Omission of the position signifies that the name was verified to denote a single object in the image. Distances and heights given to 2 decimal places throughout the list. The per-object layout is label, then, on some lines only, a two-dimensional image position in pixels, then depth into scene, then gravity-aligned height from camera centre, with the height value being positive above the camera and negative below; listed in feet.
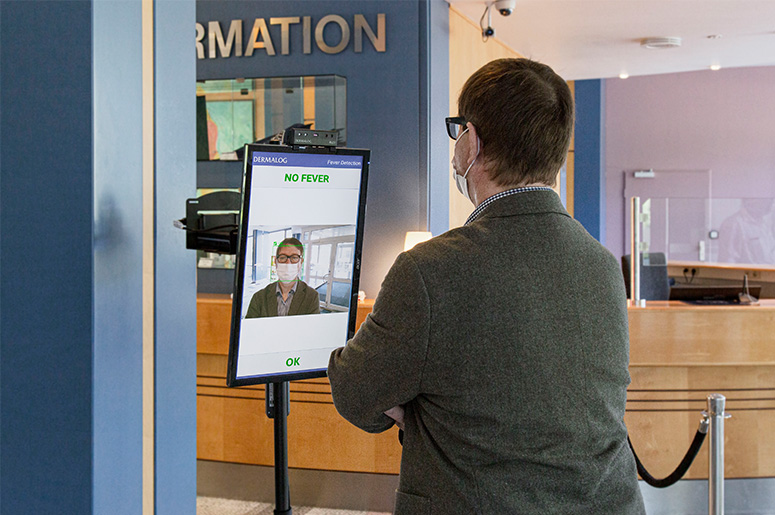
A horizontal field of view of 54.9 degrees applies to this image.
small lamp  15.21 +0.27
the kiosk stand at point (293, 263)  7.31 -0.12
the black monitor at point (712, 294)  15.38 -0.92
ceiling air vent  21.62 +6.08
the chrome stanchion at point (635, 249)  16.59 +0.02
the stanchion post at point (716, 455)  11.19 -3.18
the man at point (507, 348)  4.24 -0.57
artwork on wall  16.75 +3.24
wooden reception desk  14.20 -2.94
